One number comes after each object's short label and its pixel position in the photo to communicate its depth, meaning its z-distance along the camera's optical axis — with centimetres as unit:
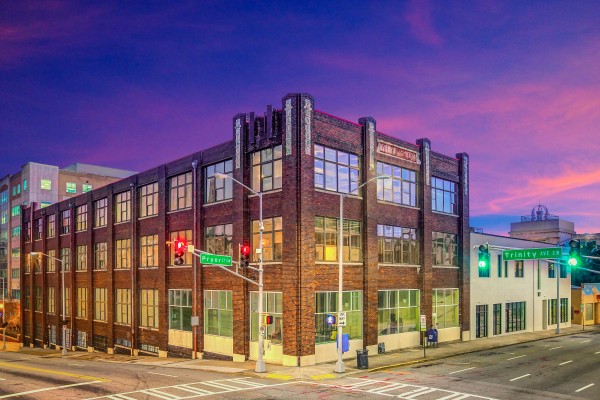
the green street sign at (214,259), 2909
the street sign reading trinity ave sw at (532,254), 3469
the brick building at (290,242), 3262
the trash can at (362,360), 3038
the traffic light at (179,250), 2577
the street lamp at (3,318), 6540
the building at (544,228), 10144
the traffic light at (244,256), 2858
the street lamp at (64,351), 5097
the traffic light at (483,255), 3391
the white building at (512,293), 4834
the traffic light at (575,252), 2672
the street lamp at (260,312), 2942
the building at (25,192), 9081
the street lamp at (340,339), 2920
